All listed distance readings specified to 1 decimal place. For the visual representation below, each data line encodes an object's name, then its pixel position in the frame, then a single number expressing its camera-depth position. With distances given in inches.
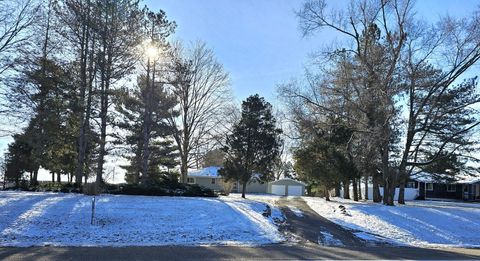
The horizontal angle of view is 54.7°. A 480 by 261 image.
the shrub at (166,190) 987.3
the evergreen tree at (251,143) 1336.1
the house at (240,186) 2293.3
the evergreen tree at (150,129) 1262.3
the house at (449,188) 1999.3
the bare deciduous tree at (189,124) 1721.2
